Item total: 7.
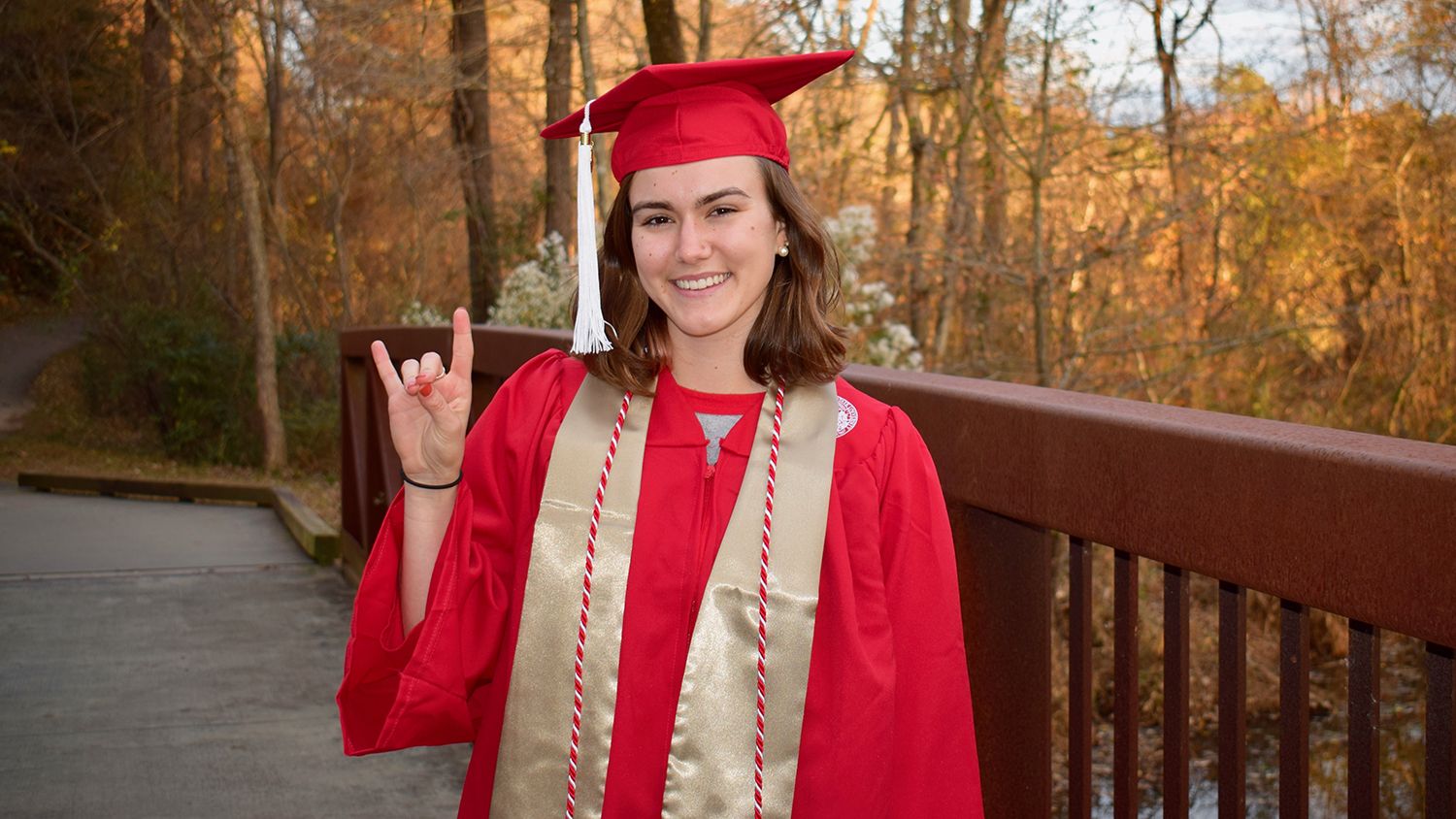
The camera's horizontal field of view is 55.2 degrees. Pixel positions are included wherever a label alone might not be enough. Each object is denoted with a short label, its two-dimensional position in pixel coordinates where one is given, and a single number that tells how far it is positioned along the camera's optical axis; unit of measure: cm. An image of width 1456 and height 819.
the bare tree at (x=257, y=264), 1520
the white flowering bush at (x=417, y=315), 1188
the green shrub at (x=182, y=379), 1606
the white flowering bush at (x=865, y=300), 774
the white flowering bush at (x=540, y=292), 837
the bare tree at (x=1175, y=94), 818
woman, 171
